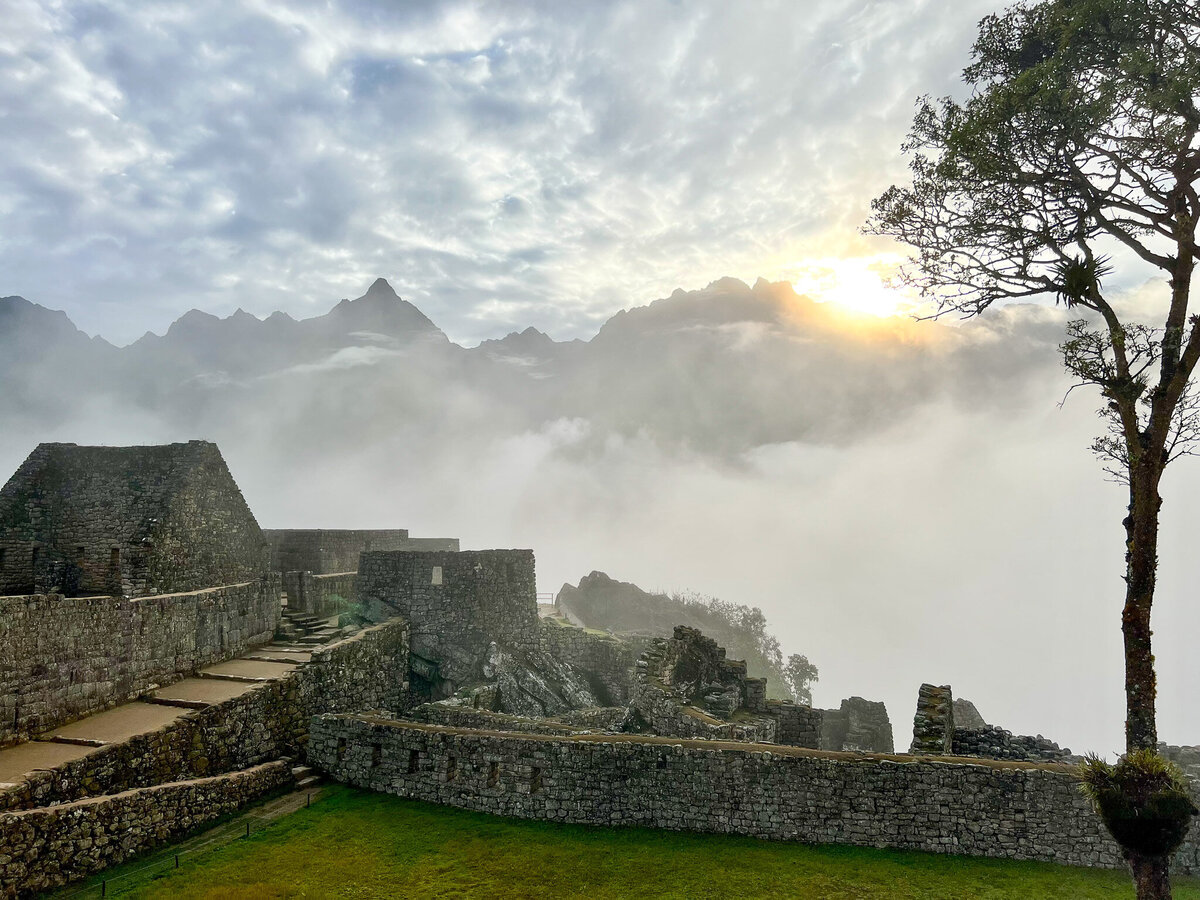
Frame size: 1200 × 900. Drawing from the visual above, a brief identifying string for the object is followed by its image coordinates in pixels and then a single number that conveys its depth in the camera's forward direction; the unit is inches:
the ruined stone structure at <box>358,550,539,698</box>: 941.8
